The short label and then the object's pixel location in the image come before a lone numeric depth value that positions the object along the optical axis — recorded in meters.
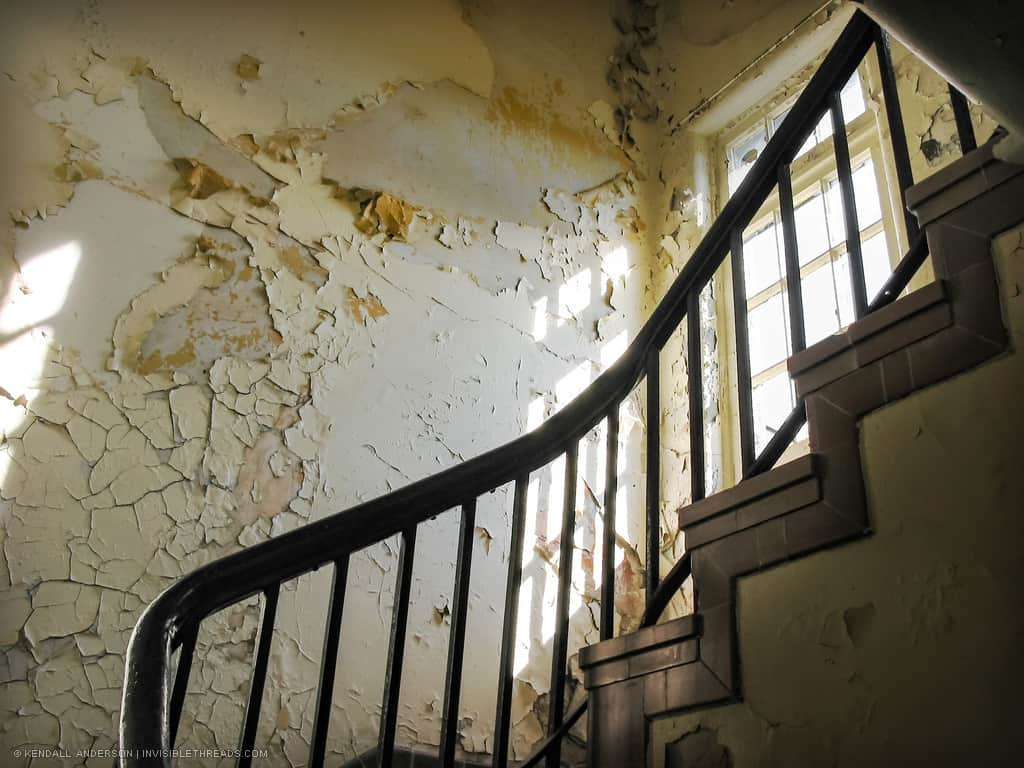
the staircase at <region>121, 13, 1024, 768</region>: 1.21
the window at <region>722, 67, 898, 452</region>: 3.40
